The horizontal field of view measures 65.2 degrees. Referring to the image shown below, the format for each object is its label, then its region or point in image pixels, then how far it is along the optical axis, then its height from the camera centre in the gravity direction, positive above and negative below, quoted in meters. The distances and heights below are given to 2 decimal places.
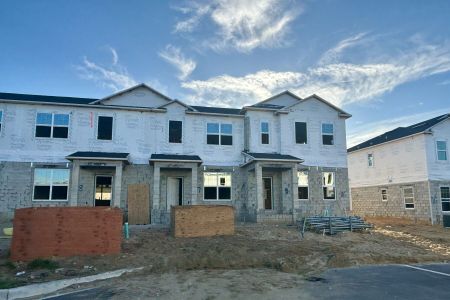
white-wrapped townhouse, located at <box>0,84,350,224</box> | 18.80 +2.55
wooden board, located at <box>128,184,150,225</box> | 19.00 -0.29
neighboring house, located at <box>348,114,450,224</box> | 24.09 +1.89
